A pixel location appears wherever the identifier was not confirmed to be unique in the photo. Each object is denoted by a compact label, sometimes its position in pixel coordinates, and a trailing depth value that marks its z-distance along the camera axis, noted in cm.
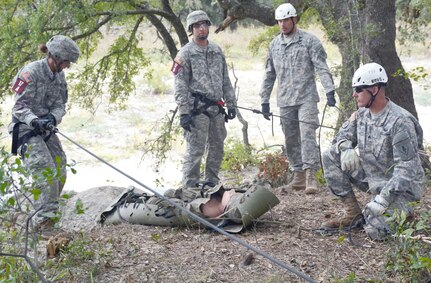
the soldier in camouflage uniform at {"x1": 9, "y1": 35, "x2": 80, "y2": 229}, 675
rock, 815
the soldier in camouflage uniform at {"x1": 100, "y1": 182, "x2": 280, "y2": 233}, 626
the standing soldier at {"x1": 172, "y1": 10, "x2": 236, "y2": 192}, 767
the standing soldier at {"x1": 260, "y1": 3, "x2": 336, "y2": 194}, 771
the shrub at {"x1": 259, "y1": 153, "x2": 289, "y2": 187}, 978
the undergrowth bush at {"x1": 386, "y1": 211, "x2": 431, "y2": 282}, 464
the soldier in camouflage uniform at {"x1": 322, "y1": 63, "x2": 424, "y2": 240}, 561
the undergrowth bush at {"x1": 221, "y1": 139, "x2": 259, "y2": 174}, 1299
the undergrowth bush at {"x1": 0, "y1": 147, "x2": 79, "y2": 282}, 464
